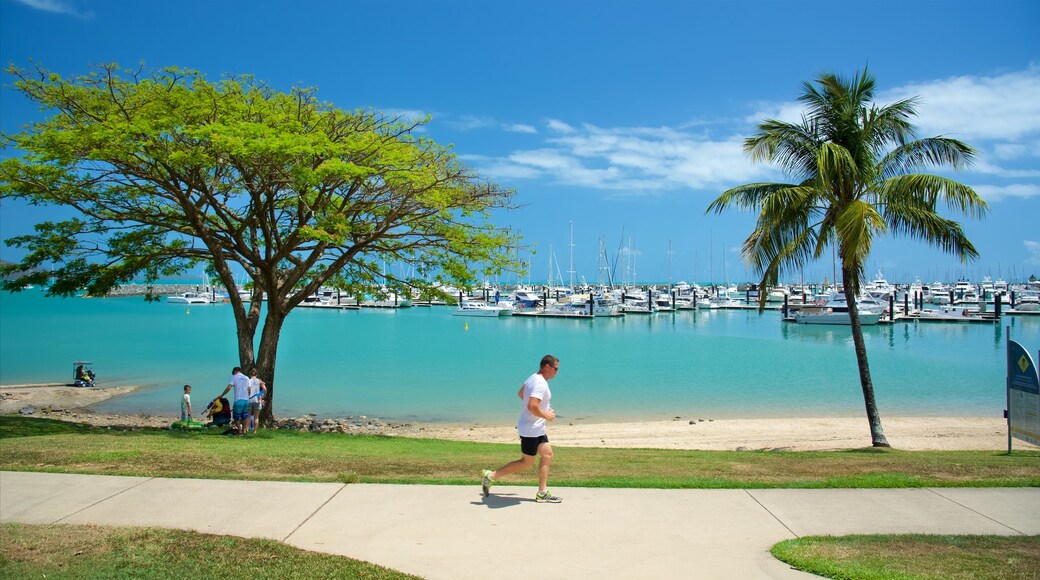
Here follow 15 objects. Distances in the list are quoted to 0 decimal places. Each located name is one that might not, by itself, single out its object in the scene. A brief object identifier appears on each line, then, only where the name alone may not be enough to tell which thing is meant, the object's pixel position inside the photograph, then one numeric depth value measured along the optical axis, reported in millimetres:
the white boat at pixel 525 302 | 107625
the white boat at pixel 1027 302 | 100306
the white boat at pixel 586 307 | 98588
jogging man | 7715
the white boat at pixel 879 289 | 117625
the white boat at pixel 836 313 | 79875
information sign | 12102
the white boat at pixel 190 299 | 144625
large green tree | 14547
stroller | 17453
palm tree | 15234
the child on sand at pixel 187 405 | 18172
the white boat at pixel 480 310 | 100750
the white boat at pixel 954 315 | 84750
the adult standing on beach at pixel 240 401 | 15719
